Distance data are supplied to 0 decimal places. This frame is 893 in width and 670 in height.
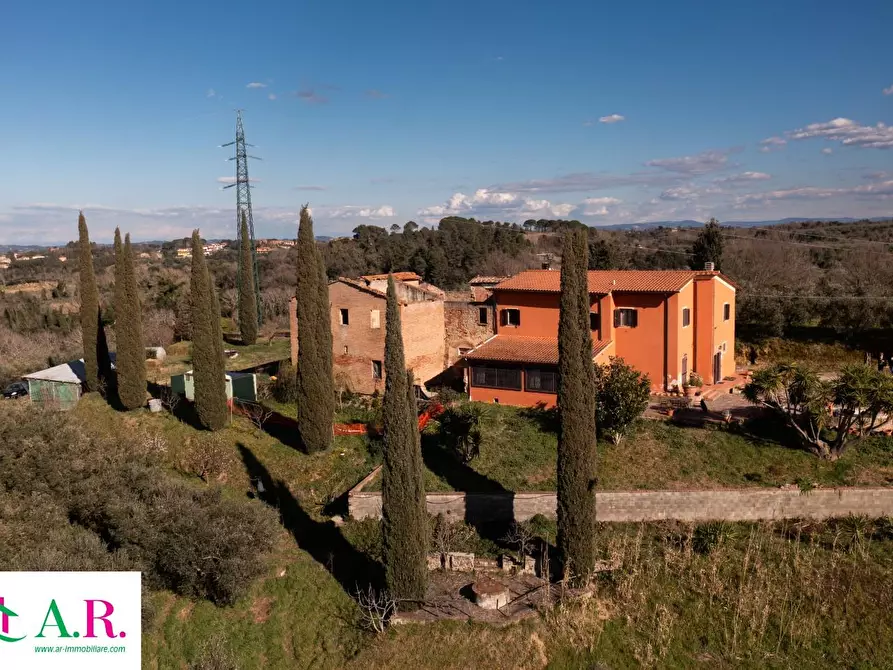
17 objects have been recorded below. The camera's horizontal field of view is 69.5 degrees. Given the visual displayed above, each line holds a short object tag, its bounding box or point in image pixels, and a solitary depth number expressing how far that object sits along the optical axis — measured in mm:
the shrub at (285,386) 29250
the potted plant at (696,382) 27500
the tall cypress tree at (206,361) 25234
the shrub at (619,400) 21094
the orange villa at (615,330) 26656
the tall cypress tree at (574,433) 16328
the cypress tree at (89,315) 29219
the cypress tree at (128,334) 27906
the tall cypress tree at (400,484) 15836
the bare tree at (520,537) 17547
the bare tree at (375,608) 15172
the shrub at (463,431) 21859
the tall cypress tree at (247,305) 45812
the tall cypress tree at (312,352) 23531
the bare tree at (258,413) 26188
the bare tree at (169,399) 28297
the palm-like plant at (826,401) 19266
